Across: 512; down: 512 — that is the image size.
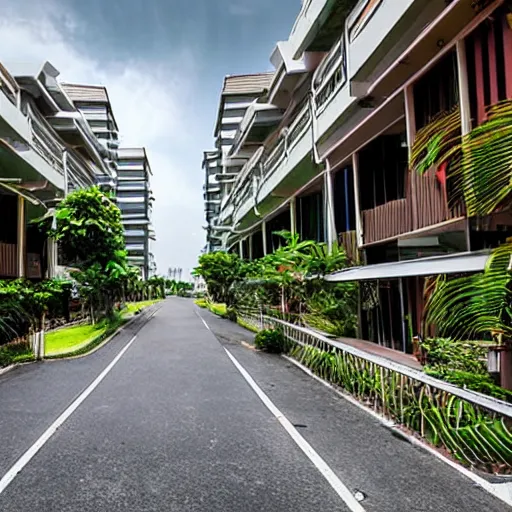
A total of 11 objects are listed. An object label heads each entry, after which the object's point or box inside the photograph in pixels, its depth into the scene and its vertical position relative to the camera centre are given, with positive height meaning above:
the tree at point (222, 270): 39.53 +1.66
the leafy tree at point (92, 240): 21.84 +2.42
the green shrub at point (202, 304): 49.98 -1.26
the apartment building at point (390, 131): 8.36 +3.87
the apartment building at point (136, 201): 100.81 +18.46
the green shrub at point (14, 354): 12.63 -1.42
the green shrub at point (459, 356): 6.87 -1.00
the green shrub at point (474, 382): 5.90 -1.17
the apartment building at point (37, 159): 20.02 +6.22
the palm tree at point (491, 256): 5.48 +0.29
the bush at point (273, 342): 15.25 -1.54
